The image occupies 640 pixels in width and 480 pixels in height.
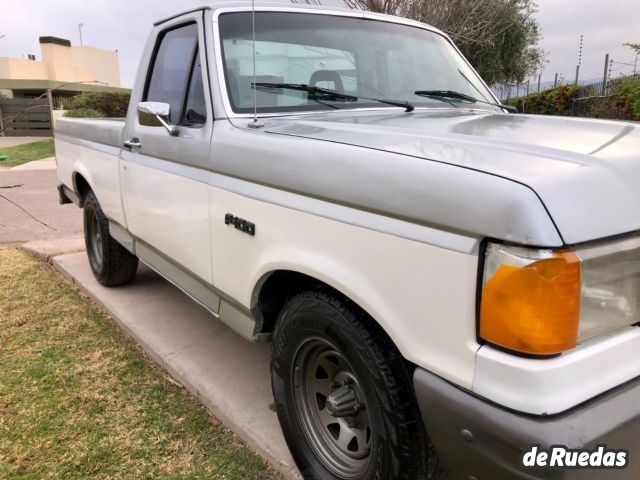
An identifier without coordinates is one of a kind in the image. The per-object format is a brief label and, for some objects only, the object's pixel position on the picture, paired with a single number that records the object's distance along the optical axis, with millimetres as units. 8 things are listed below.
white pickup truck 1405
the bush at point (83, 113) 17889
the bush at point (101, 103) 20688
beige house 29375
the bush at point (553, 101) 13215
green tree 9453
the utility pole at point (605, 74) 12414
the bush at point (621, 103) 9609
